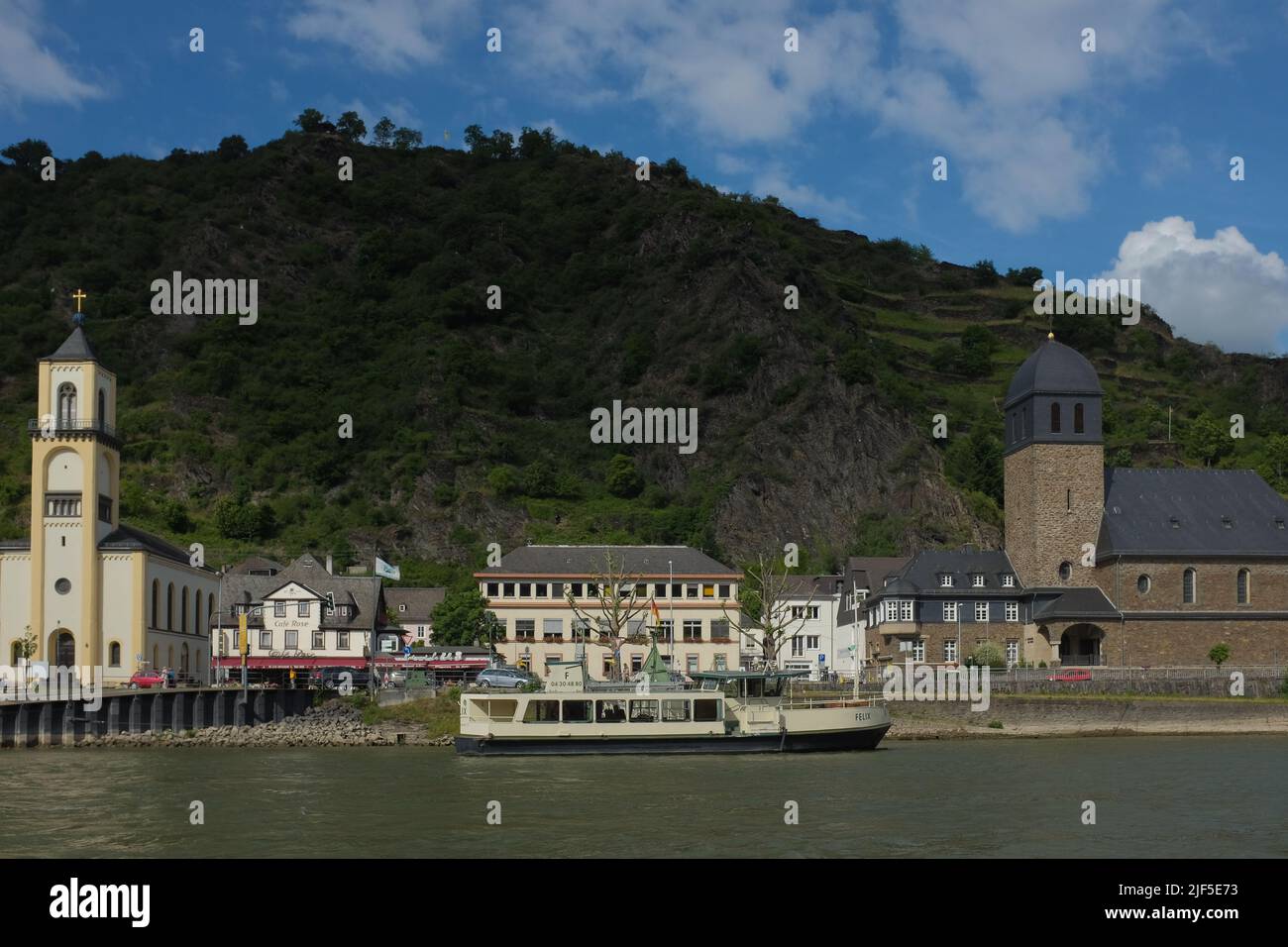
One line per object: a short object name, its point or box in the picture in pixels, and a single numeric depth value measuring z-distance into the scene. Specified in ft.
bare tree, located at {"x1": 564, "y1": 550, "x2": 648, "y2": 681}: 257.75
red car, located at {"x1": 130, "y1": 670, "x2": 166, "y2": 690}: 224.53
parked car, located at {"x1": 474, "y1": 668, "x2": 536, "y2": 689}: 212.43
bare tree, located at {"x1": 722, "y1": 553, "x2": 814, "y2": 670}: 267.18
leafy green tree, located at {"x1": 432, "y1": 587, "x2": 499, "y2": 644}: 291.58
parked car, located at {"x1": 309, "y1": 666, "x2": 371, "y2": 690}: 237.66
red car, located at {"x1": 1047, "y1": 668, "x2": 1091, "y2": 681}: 230.89
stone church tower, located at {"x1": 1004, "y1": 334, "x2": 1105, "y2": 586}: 270.05
